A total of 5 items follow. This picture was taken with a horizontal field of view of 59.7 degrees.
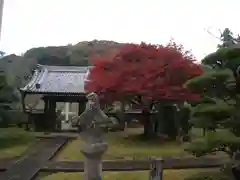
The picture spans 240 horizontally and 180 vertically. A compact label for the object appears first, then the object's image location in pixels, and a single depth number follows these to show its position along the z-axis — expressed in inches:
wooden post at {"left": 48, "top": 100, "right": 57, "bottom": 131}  475.6
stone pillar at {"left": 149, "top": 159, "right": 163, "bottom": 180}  153.0
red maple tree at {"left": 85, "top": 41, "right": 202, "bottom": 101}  324.2
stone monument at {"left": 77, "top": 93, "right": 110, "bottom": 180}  160.3
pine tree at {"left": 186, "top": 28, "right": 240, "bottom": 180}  157.4
